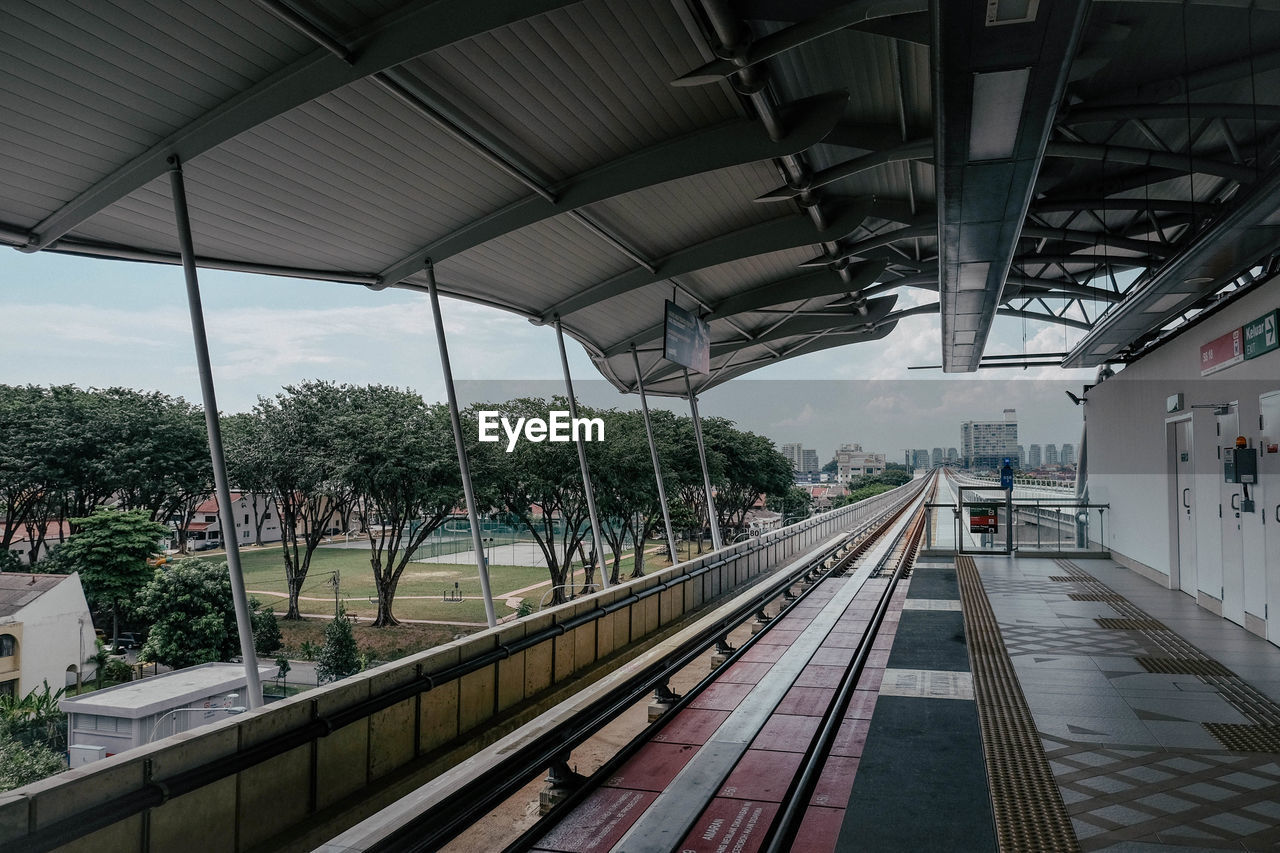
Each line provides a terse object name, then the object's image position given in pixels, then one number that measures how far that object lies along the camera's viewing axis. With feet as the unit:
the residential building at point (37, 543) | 93.30
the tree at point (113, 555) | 87.81
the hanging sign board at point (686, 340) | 41.42
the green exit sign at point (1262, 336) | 24.53
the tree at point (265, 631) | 89.81
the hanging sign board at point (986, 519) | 55.77
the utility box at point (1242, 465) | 26.71
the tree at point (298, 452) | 85.87
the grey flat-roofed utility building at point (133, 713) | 55.93
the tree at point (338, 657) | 76.48
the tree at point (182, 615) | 88.22
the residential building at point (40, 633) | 77.30
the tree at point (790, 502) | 161.97
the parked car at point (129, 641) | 92.79
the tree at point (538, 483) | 89.40
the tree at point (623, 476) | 95.71
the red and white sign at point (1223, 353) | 28.02
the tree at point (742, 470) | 137.18
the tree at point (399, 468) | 82.84
